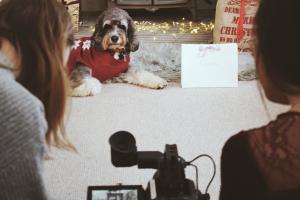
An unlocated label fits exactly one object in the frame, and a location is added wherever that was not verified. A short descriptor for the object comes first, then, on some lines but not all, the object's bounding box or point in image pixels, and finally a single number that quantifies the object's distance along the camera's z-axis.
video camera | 1.02
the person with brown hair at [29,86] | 0.85
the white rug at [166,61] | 2.39
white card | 2.29
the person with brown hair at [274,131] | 0.71
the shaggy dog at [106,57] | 2.26
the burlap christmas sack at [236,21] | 2.57
